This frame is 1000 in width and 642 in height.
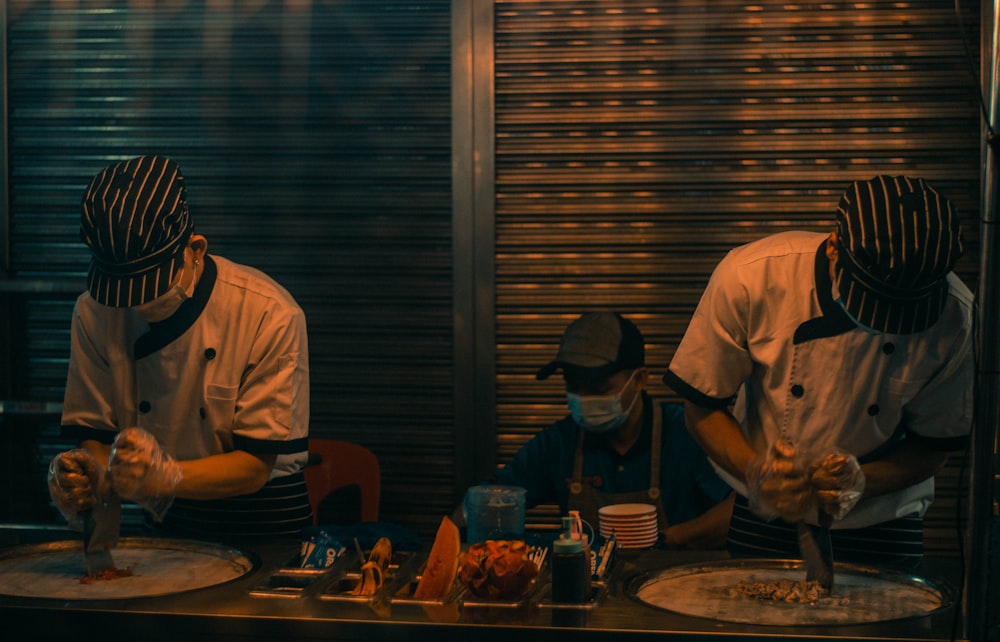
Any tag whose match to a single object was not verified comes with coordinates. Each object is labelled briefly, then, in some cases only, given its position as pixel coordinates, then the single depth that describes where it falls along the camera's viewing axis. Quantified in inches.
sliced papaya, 84.0
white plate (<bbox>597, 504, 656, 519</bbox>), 110.5
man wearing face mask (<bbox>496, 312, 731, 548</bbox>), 133.1
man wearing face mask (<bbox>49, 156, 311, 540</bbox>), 101.5
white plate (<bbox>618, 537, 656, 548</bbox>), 109.9
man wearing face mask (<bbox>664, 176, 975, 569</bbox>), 97.8
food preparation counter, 74.6
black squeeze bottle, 81.2
